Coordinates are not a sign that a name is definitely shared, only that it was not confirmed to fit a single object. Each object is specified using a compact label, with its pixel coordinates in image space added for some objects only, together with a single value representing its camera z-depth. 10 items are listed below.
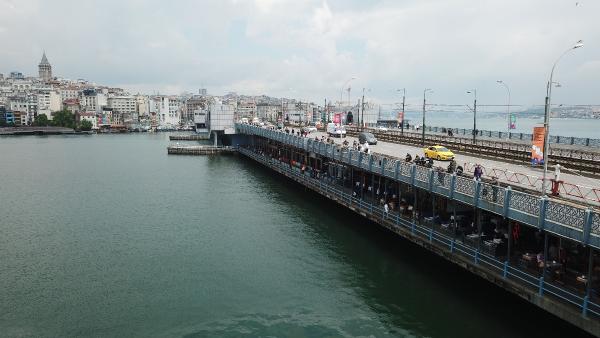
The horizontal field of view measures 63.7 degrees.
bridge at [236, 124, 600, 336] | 19.92
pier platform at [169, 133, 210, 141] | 153.00
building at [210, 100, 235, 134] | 109.62
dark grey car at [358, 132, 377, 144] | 60.59
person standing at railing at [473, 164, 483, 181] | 28.87
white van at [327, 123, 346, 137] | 75.63
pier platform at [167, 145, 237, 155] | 106.41
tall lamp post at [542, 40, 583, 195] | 22.70
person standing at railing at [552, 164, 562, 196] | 24.36
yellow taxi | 42.47
